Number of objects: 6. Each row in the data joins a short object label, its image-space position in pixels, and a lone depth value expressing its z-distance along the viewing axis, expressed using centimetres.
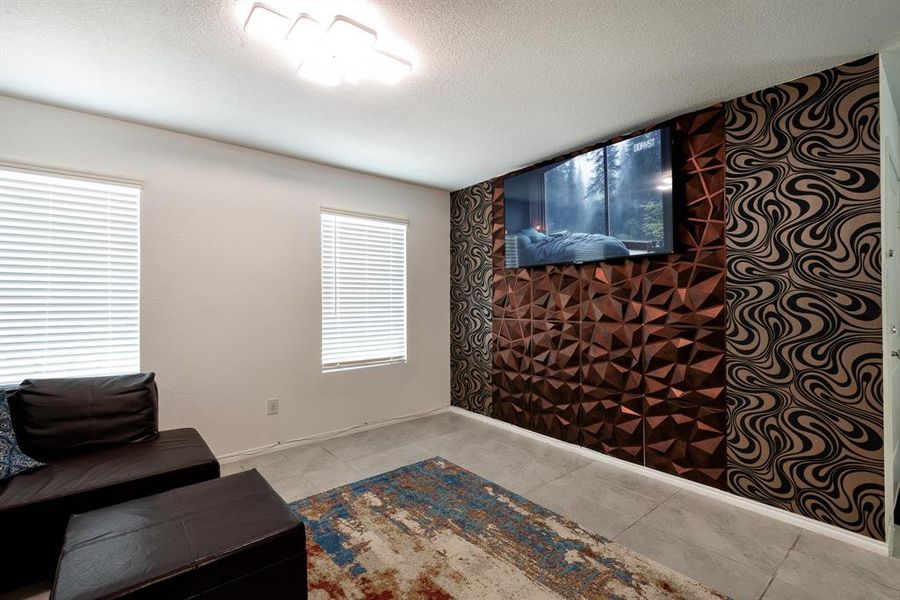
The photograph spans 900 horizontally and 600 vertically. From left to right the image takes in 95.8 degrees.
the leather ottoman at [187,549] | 127
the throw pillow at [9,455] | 190
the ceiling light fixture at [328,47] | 183
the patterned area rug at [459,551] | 184
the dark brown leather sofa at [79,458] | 175
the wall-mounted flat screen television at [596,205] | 286
